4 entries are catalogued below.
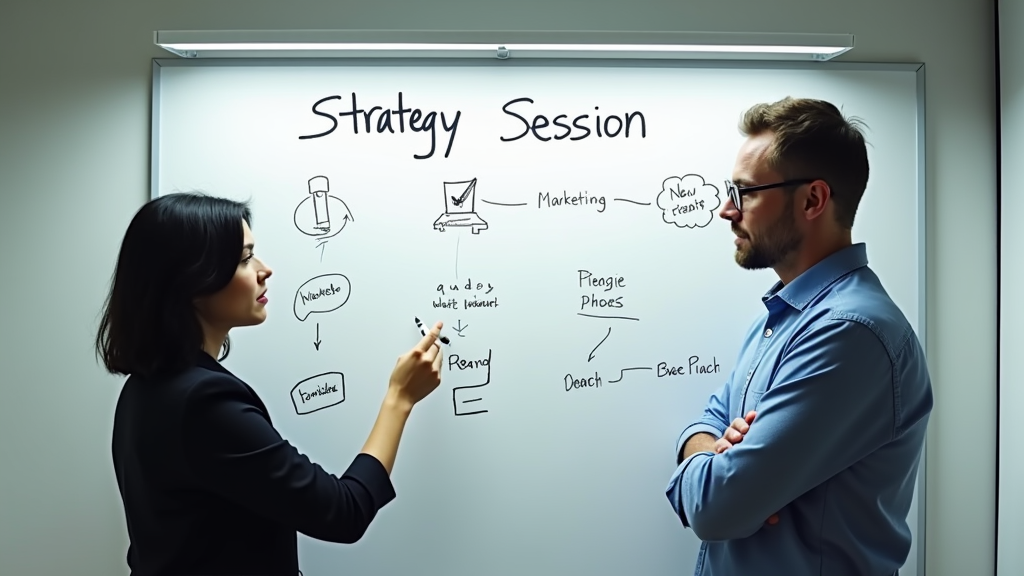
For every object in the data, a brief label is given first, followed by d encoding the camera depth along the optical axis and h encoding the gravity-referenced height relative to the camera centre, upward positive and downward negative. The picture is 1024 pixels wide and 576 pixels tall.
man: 1.20 -0.19
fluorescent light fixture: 1.64 +0.61
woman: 1.17 -0.25
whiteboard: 1.79 +0.01
